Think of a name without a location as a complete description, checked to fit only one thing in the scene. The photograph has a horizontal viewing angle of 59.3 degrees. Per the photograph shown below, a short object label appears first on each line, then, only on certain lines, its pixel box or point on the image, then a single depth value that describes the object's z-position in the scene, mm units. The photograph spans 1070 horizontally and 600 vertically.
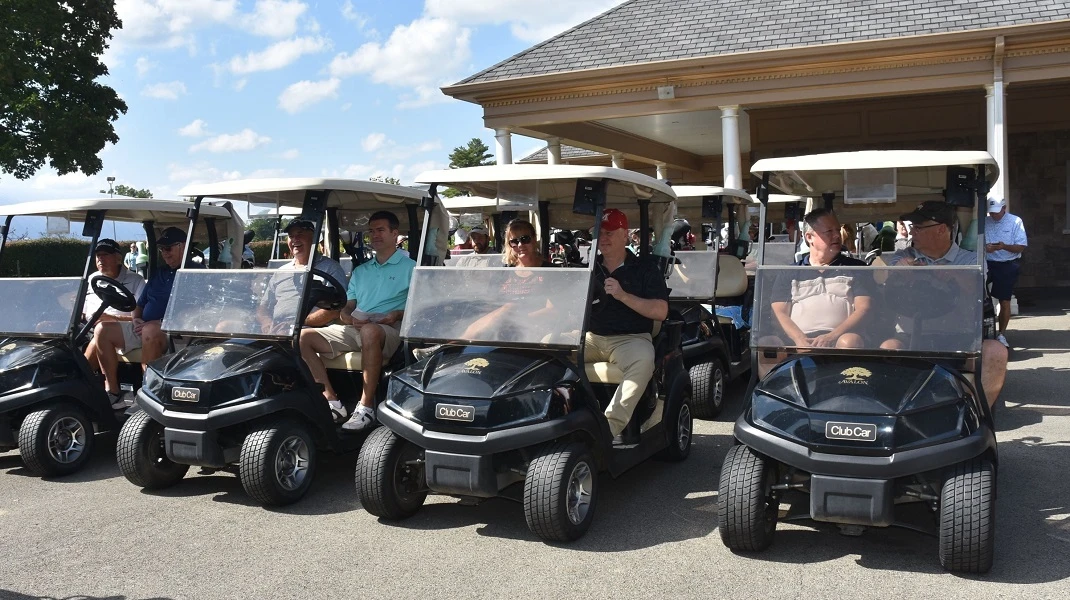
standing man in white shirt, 8164
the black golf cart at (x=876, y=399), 3453
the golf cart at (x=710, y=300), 6398
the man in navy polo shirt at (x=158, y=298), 5793
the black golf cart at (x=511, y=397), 3975
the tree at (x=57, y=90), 19344
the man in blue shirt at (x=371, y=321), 5090
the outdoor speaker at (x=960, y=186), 4145
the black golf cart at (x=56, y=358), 5270
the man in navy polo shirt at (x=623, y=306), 4758
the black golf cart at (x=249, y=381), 4590
